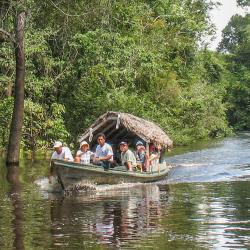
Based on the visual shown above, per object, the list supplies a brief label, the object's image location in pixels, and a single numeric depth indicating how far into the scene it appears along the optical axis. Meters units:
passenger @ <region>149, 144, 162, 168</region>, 19.50
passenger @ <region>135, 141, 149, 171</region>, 19.05
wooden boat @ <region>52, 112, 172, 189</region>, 15.60
